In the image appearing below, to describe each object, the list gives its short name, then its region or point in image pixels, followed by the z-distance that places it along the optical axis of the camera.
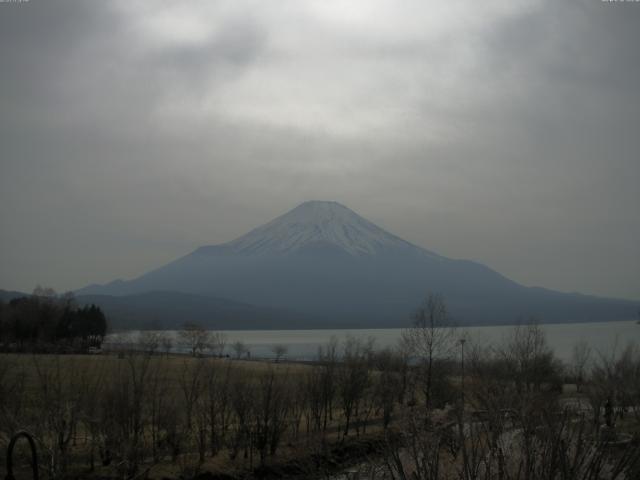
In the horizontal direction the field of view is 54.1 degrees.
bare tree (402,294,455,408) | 43.84
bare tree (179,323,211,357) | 116.19
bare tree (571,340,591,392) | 52.13
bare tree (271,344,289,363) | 100.00
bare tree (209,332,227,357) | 121.81
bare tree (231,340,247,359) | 122.73
